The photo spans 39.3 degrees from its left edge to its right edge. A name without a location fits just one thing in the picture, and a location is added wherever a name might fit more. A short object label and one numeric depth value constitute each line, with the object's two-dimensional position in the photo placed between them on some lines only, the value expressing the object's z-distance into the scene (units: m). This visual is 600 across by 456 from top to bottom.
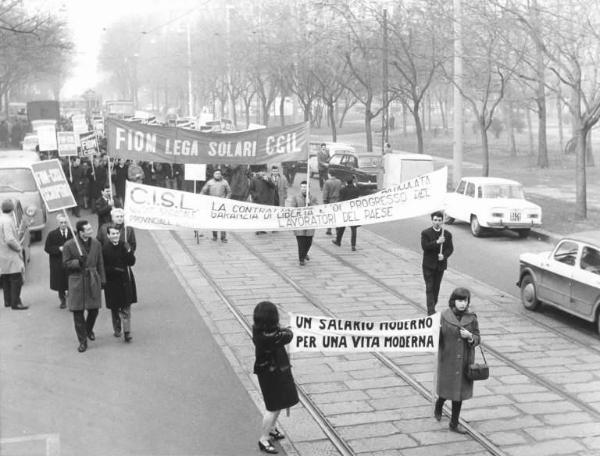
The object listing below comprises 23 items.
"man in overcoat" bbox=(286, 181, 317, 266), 15.84
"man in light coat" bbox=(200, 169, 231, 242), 17.83
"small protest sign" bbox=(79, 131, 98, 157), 24.73
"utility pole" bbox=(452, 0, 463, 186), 26.84
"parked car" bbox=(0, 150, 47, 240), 19.03
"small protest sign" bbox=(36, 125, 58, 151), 25.17
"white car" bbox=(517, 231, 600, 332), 11.47
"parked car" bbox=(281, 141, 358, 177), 31.55
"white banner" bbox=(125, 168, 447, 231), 11.41
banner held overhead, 14.06
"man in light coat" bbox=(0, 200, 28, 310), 12.38
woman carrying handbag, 7.73
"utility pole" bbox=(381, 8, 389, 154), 33.41
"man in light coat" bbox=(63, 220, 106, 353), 10.34
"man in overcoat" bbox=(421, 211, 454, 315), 11.99
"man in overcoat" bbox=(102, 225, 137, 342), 10.62
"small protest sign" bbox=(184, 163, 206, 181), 19.56
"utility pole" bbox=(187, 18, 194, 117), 74.19
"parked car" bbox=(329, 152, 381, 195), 29.19
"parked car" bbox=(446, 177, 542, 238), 19.66
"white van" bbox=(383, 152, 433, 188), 27.52
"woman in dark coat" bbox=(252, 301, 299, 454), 7.27
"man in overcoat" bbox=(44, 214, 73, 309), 12.45
